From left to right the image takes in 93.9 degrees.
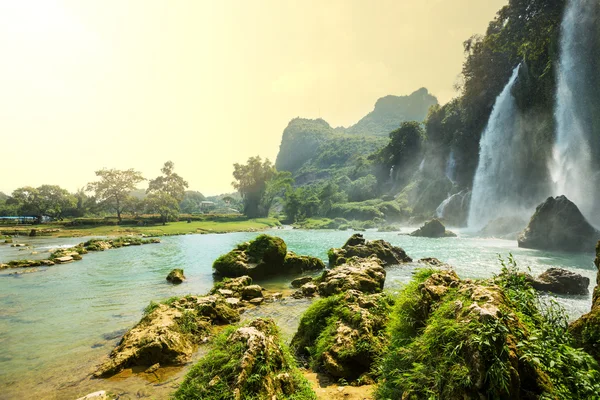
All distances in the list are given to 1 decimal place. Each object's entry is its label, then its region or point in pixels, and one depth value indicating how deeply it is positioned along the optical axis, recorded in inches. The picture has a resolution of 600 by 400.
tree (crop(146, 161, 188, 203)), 4658.0
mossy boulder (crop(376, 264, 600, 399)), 121.8
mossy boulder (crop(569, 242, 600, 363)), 163.3
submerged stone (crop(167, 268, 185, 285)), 738.5
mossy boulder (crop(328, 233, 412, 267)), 947.3
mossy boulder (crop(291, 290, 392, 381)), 258.1
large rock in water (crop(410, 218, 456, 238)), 1825.8
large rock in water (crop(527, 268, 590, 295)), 550.9
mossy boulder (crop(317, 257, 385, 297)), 504.1
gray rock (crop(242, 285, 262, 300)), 572.5
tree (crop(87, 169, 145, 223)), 3353.8
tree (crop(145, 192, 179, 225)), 3255.4
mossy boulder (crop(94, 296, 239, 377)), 306.0
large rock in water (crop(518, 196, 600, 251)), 1055.6
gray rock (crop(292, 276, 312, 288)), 681.0
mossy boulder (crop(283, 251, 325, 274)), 860.0
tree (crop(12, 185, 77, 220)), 3280.0
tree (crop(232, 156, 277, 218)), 4315.9
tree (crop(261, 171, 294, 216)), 4448.8
